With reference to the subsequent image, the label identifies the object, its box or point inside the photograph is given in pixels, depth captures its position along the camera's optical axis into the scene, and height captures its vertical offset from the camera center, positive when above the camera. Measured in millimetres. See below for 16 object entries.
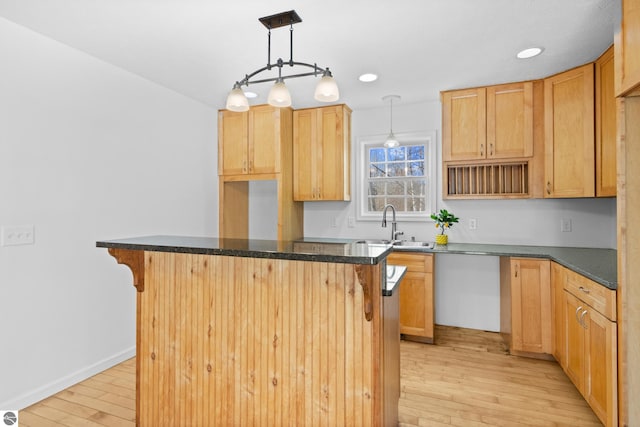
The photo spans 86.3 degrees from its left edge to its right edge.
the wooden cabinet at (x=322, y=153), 3893 +741
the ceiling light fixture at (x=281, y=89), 1815 +699
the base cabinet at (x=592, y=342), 1836 -772
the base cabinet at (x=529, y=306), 2879 -762
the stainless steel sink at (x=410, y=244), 3635 -295
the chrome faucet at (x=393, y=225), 3756 -90
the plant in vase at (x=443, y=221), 3572 -42
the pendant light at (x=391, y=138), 3588 +848
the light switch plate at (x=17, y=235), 2203 -120
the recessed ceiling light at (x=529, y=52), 2559 +1262
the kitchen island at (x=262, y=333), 1523 -578
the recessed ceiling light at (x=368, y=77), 3041 +1267
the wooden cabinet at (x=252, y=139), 3846 +906
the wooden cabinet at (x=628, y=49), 1567 +816
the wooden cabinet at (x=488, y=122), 3207 +923
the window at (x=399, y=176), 3877 +478
